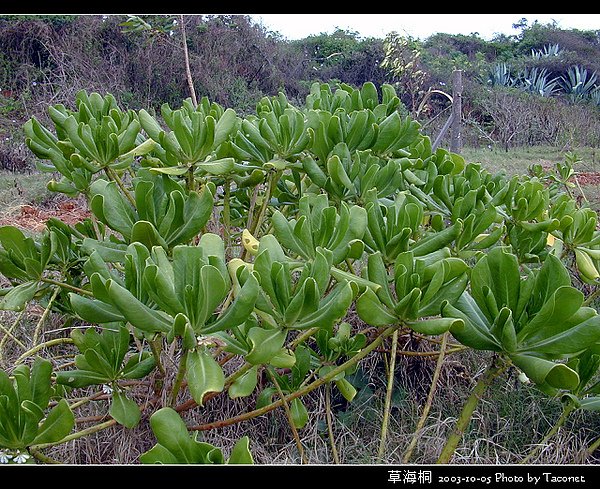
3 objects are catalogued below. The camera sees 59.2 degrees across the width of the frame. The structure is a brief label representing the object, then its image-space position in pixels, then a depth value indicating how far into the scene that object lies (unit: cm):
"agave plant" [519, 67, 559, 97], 1283
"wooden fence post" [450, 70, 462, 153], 465
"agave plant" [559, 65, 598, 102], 1270
